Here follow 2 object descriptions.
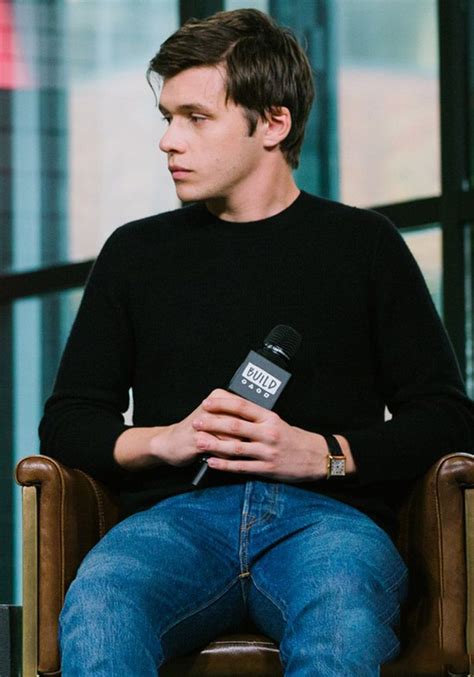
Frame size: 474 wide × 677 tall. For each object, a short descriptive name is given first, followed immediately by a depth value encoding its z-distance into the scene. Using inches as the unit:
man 109.8
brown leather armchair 112.3
